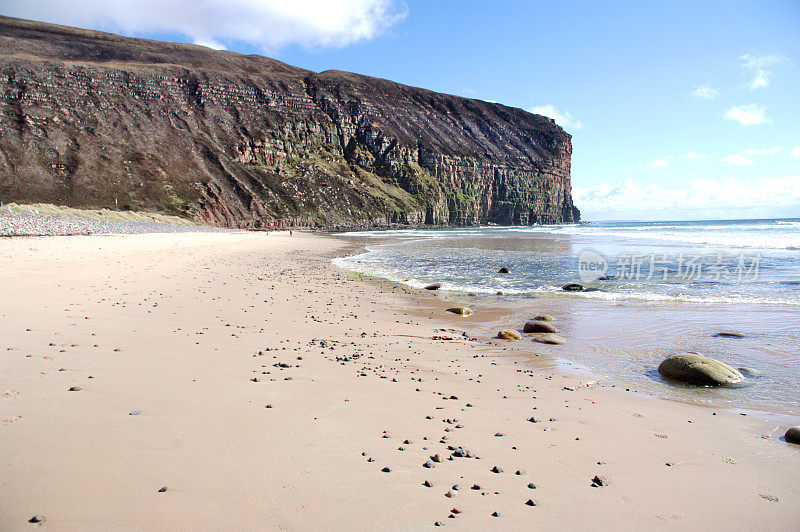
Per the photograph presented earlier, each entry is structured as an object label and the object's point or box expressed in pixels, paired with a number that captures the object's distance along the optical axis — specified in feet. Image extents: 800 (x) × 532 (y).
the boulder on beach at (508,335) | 28.82
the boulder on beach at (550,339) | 27.71
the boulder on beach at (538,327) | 30.40
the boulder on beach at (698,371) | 20.31
